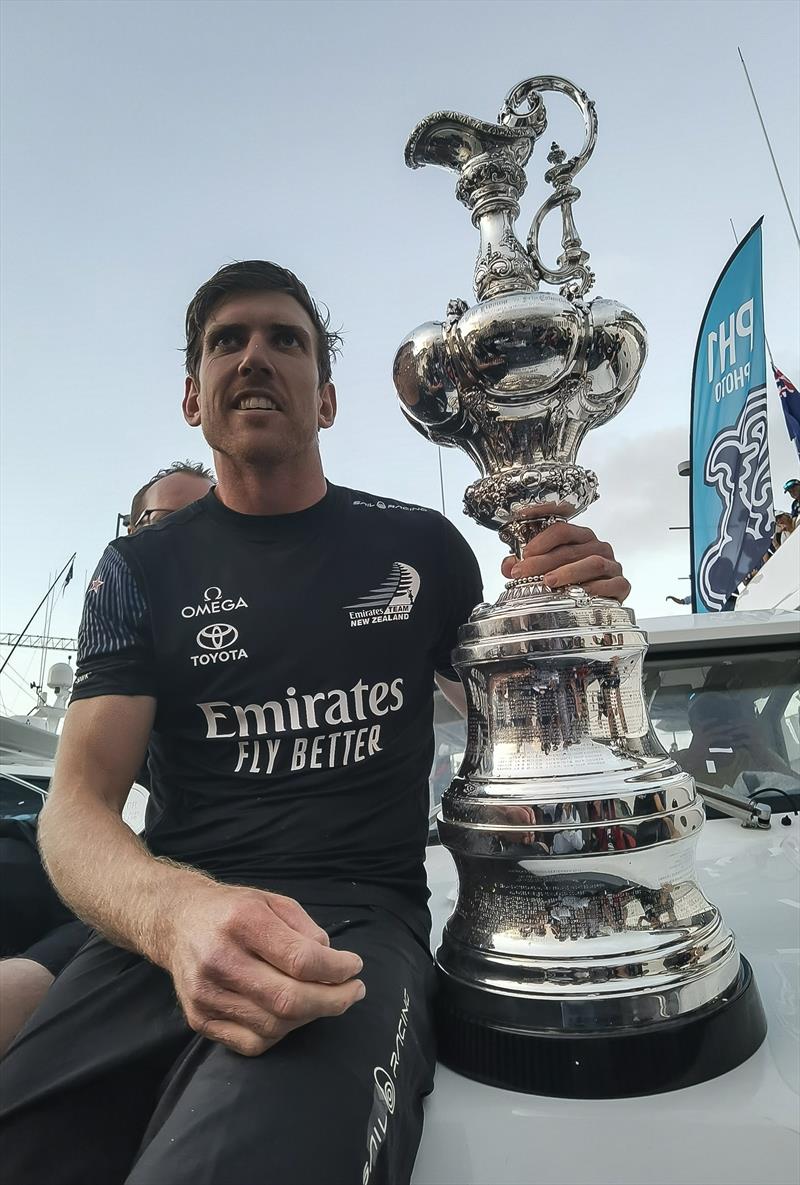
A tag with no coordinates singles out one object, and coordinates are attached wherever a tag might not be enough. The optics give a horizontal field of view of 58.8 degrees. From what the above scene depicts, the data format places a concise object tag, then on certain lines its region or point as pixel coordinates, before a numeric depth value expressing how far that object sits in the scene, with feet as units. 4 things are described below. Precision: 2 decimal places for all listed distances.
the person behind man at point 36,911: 3.28
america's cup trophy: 2.06
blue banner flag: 20.70
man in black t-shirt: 1.71
